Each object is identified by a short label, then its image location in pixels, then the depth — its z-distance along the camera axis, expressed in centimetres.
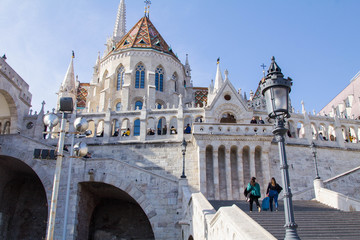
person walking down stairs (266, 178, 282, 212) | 1227
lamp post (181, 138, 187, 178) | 1673
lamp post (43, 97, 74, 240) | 987
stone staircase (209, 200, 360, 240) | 972
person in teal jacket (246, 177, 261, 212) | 1233
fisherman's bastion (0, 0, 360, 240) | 1622
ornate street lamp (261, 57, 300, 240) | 677
